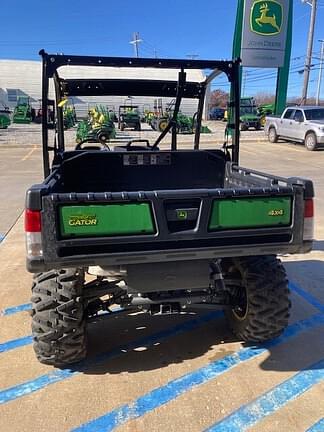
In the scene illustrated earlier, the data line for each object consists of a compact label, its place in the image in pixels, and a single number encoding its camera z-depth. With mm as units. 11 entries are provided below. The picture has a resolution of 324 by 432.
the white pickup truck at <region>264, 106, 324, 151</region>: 18328
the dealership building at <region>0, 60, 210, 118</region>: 56469
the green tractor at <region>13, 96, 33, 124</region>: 36969
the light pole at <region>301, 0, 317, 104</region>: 32625
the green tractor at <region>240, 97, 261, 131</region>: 32312
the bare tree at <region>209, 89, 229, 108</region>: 74281
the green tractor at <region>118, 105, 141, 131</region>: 23842
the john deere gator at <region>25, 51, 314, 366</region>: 2717
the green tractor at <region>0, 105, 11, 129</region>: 31666
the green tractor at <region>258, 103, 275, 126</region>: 37606
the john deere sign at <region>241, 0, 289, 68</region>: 24203
